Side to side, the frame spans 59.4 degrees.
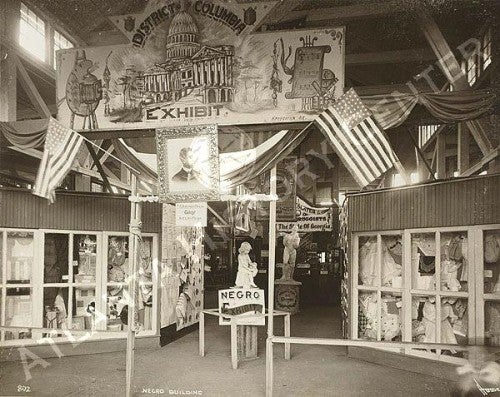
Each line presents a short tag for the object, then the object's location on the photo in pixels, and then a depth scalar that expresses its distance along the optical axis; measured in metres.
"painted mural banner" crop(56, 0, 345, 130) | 6.30
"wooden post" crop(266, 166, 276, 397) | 6.00
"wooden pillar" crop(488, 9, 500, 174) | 6.98
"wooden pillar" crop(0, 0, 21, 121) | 7.98
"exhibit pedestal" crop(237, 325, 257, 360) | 8.29
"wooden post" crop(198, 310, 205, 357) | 8.59
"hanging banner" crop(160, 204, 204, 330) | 9.55
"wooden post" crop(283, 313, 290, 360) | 8.28
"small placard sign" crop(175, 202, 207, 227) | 6.45
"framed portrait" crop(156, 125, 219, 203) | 6.36
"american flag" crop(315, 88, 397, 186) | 5.82
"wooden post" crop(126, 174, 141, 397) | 6.20
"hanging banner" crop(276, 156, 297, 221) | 11.30
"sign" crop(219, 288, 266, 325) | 8.31
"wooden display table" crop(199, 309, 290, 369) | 8.29
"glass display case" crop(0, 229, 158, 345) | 8.18
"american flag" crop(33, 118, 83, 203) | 6.50
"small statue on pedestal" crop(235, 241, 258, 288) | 8.84
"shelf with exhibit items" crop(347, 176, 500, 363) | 6.72
